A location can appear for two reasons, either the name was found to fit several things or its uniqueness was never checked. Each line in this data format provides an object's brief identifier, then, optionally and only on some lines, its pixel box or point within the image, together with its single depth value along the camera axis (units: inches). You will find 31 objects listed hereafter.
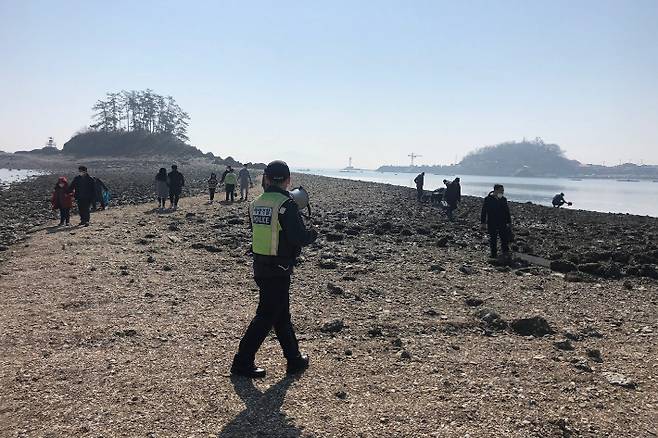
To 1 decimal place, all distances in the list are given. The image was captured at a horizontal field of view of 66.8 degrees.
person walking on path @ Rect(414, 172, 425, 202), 1317.7
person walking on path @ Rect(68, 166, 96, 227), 669.9
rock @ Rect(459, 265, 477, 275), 466.7
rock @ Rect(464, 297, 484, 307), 352.5
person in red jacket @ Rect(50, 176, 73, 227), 682.8
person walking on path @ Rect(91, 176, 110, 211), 875.2
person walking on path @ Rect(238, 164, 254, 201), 1148.5
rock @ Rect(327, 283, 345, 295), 370.3
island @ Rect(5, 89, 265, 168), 4894.2
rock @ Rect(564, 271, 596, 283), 441.1
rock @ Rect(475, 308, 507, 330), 298.5
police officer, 204.2
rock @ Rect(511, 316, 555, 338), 288.2
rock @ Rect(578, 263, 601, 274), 480.4
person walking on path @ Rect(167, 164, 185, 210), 885.8
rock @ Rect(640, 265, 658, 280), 464.1
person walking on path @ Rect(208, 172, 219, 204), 1077.1
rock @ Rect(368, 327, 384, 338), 281.3
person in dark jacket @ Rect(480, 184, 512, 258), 553.9
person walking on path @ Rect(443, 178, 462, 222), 960.3
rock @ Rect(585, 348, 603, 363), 246.4
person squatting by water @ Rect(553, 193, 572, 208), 1324.6
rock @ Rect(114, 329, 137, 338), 268.3
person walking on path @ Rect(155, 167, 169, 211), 904.3
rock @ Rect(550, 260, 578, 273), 490.3
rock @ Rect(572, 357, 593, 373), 234.0
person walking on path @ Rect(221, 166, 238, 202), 1067.3
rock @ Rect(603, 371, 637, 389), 215.8
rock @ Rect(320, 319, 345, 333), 286.5
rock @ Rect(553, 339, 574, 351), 262.2
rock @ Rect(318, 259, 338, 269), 462.9
